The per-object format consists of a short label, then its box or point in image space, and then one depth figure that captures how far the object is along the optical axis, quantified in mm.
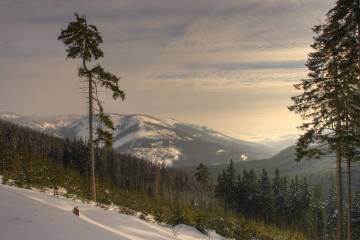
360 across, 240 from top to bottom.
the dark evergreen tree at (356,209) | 59138
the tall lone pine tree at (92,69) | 24453
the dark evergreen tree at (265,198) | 75625
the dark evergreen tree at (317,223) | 76750
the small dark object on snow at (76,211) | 11852
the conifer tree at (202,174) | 80812
